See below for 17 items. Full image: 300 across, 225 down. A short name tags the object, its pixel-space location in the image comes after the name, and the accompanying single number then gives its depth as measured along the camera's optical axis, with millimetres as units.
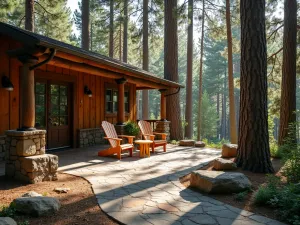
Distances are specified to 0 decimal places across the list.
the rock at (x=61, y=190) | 3664
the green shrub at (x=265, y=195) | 3238
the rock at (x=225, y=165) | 4926
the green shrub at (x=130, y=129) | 7799
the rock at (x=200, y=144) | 8875
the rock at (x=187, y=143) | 8969
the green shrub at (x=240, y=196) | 3463
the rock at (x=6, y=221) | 2282
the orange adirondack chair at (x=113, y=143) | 6111
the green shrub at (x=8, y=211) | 2772
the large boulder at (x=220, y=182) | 3666
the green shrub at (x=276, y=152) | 6460
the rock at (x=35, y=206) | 2818
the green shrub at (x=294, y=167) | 3893
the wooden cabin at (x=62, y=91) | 4316
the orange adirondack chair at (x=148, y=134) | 7272
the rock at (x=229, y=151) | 6355
